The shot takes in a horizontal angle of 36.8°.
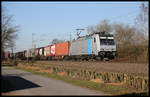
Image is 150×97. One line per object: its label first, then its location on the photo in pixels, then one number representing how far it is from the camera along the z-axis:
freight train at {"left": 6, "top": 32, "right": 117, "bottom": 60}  25.88
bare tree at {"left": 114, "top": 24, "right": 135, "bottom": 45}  46.62
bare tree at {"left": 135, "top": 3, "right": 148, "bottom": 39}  31.12
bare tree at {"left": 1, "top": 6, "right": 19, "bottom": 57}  42.38
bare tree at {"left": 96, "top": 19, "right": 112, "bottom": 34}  53.88
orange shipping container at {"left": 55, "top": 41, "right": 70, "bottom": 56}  40.53
